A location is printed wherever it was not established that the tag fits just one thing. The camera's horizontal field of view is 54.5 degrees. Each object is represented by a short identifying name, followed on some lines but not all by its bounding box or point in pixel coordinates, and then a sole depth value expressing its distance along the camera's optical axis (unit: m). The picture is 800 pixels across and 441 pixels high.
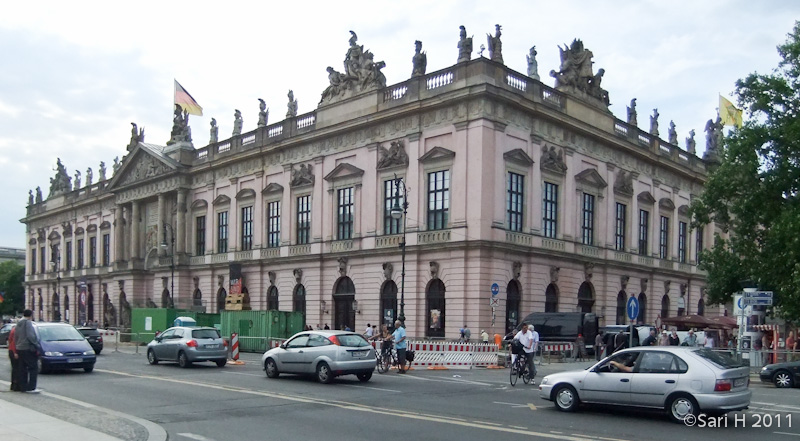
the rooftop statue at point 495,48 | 39.44
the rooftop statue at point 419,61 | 41.91
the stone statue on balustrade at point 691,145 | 61.25
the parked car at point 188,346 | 27.17
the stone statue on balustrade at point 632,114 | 51.78
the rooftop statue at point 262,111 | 54.94
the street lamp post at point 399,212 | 31.86
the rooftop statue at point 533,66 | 42.88
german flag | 61.97
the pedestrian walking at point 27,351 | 16.86
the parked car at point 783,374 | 22.66
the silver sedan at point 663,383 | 13.59
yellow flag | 57.35
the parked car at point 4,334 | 42.08
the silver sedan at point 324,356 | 21.38
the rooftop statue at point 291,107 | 51.26
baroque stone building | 38.84
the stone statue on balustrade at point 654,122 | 54.93
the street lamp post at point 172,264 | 56.78
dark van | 35.88
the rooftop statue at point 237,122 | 57.22
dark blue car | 23.31
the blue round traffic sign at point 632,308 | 25.95
